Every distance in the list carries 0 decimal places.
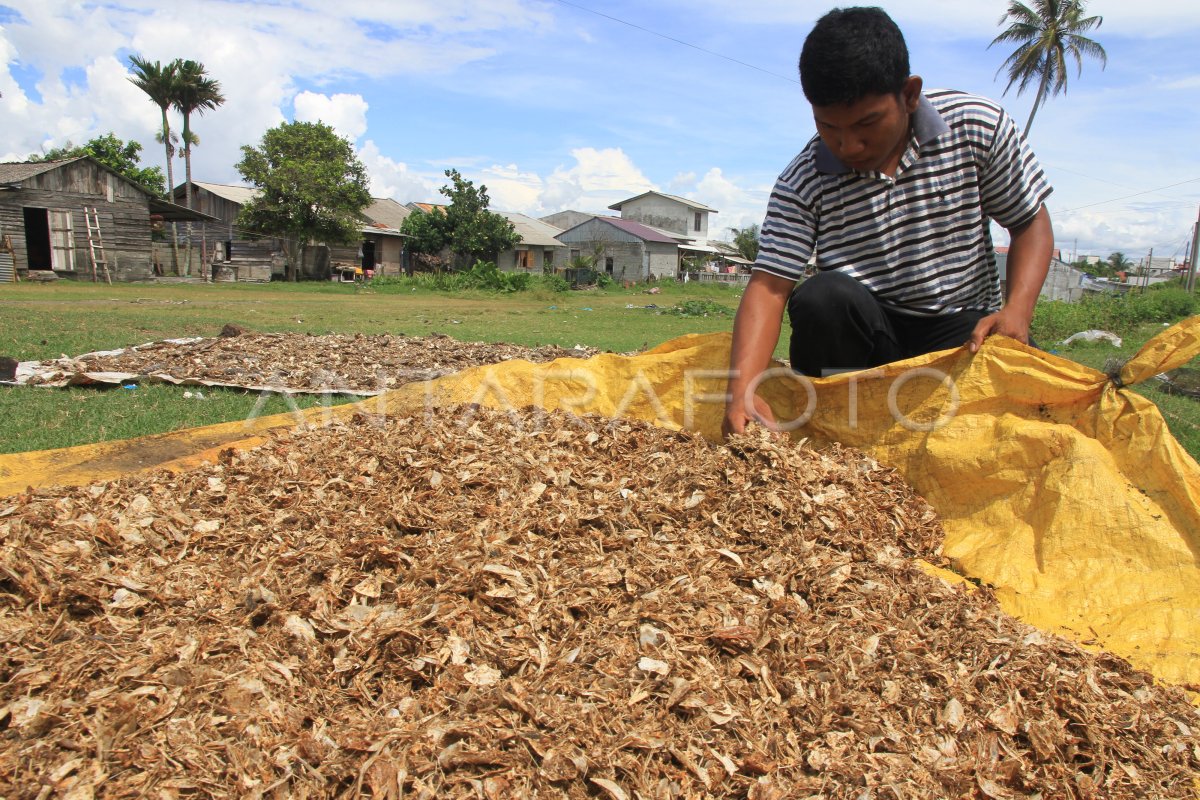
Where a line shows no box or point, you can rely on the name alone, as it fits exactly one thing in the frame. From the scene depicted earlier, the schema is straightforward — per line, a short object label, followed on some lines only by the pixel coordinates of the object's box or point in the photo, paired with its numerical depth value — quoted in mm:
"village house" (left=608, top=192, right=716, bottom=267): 49406
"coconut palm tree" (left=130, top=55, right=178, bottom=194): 30469
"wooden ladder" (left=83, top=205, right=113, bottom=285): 19125
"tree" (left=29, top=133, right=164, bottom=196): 30797
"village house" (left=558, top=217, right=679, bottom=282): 39000
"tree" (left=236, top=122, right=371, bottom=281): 24078
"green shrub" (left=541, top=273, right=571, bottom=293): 24062
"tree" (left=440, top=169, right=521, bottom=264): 31047
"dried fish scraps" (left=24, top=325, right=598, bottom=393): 4875
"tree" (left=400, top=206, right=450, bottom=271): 31438
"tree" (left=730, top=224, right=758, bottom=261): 50812
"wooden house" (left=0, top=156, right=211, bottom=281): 17969
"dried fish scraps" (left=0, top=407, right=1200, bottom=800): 1149
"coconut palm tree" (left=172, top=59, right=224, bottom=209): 30922
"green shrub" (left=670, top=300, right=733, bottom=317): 16641
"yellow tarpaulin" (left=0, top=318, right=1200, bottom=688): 1665
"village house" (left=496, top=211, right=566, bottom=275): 35125
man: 2244
